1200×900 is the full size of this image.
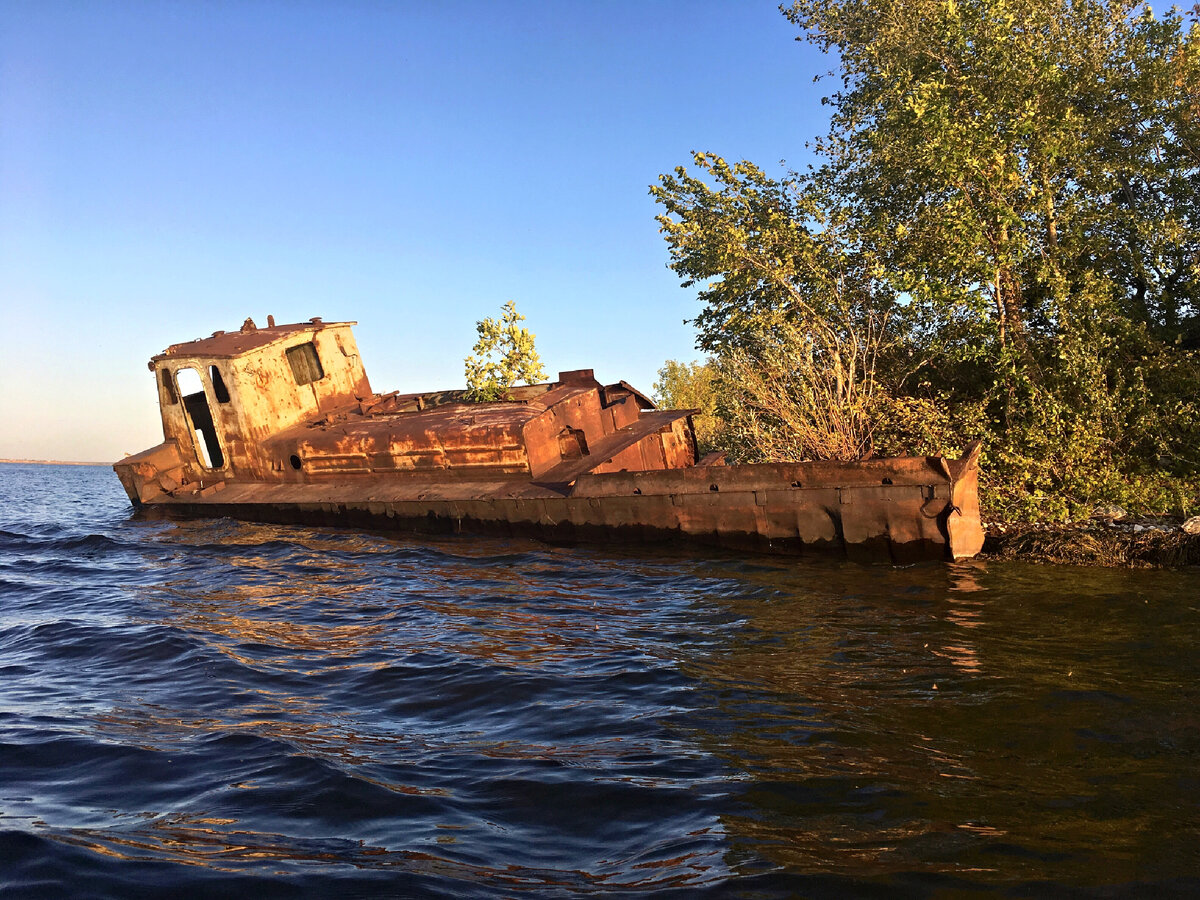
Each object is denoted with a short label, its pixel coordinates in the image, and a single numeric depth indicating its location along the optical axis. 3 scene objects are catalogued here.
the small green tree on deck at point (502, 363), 16.69
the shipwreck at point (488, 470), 10.23
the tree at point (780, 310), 12.08
